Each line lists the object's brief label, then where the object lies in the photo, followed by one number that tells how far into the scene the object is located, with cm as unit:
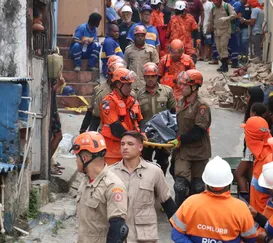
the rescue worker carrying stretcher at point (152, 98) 1007
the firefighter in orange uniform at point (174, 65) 1166
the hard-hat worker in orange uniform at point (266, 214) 613
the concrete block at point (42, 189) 951
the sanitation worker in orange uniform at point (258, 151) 705
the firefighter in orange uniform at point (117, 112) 886
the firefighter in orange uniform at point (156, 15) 1733
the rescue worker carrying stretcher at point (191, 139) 912
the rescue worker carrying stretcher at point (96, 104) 935
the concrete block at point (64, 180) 1053
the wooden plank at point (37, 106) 955
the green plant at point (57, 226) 910
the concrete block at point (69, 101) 1523
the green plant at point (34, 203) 916
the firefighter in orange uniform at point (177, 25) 1595
